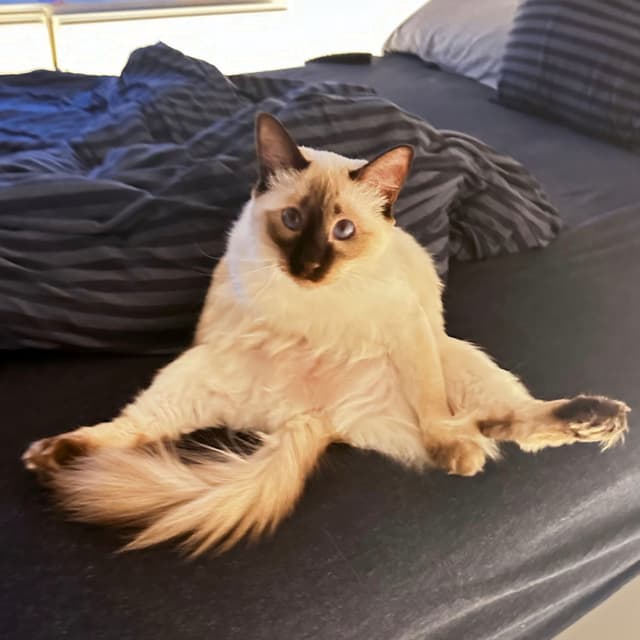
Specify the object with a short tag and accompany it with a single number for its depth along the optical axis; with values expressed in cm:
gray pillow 232
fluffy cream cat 84
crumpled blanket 99
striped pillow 177
